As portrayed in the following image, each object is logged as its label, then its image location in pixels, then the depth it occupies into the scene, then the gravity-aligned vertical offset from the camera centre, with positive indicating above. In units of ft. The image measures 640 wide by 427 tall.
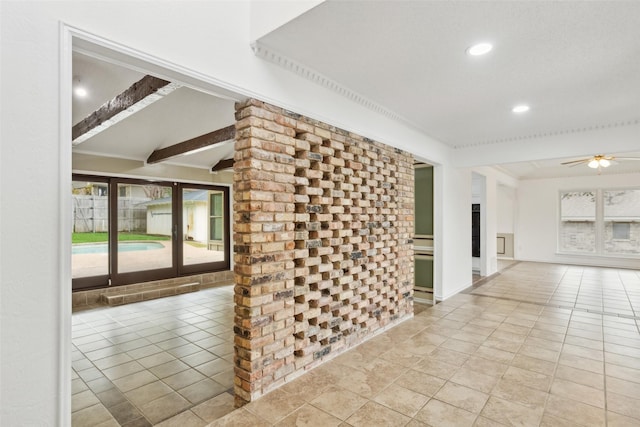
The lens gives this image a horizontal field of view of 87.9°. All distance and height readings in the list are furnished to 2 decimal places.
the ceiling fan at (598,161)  18.39 +3.06
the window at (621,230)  26.22 -1.32
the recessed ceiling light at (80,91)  11.30 +4.27
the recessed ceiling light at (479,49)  7.07 +3.60
